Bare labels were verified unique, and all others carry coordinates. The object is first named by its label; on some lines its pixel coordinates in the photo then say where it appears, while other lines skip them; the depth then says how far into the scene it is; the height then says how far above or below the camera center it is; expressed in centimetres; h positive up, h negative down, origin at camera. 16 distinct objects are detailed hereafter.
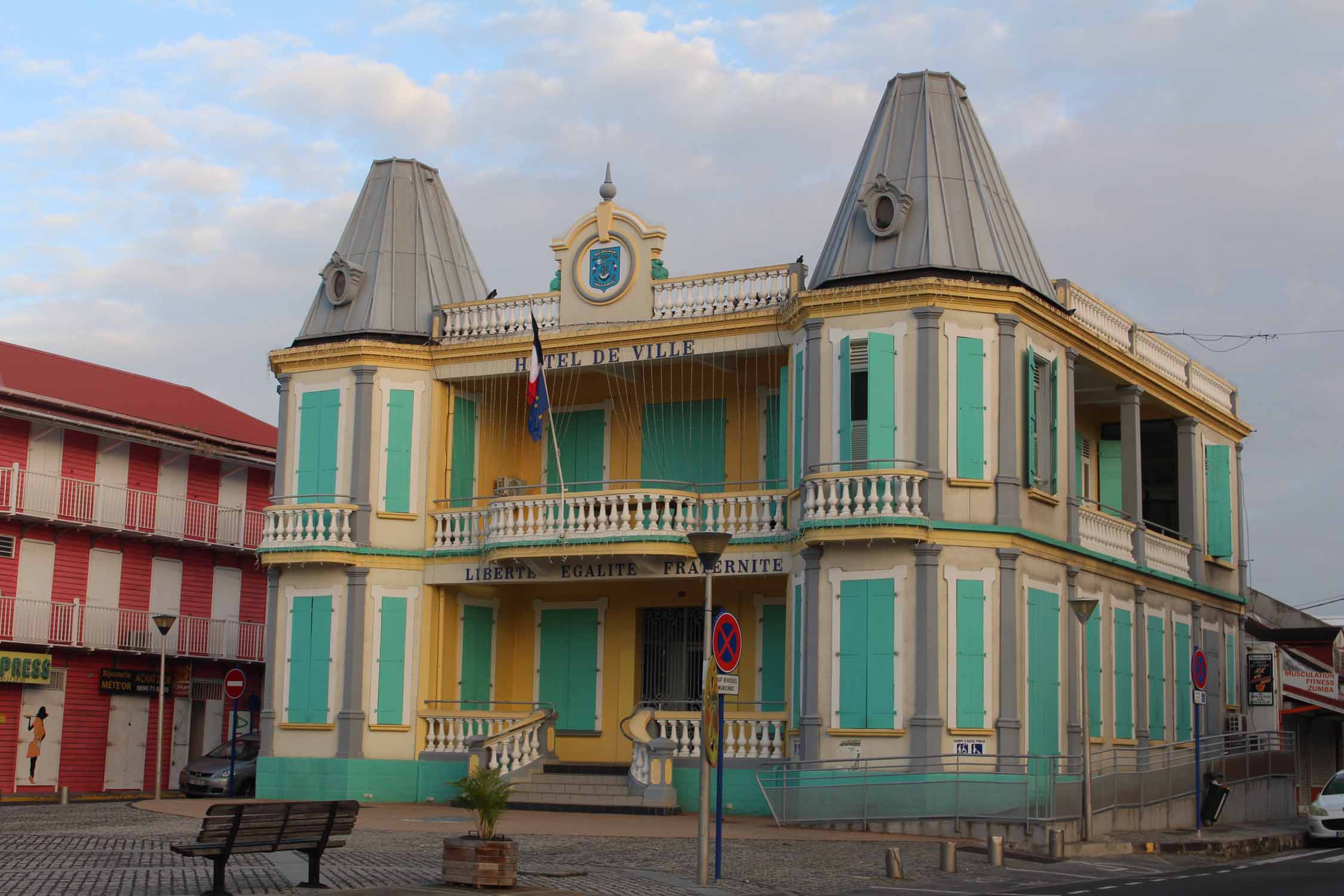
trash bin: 2828 -157
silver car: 3384 -186
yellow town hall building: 2592 +334
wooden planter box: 1565 -162
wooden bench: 1459 -130
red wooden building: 3619 +266
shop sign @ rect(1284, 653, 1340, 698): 3978 +67
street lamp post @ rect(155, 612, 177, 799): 3103 +92
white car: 2789 -177
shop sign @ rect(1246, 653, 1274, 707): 3616 +63
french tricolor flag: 2862 +517
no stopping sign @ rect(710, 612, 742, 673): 1773 +57
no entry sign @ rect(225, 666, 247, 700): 3177 +3
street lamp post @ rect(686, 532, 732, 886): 1730 +97
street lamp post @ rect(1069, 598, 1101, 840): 2303 +72
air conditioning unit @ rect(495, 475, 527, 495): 3206 +409
